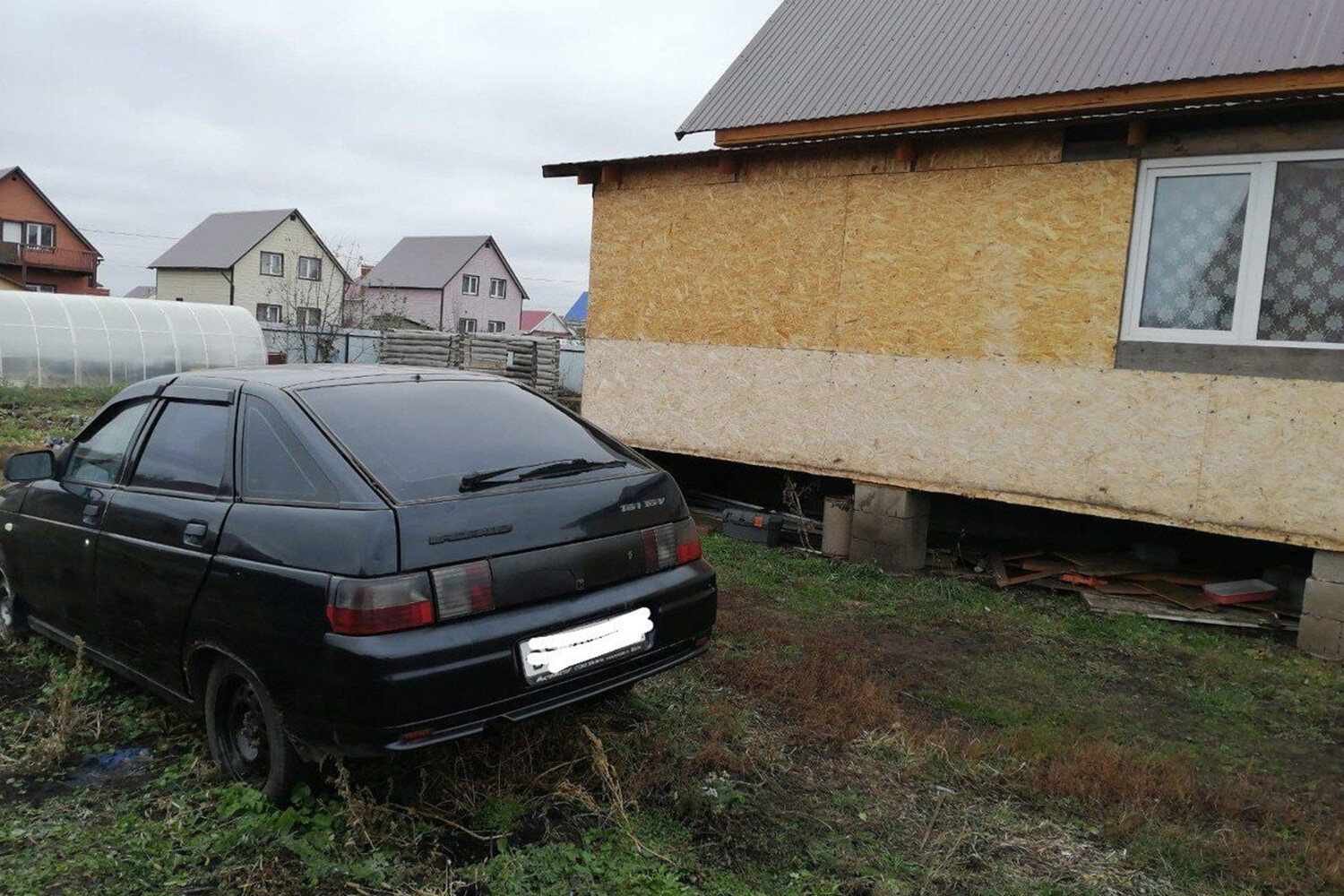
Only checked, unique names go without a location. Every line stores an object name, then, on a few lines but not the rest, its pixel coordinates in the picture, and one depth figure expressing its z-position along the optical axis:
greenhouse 21.59
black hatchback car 2.94
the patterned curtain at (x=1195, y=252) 6.43
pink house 56.56
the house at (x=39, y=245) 45.16
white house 49.09
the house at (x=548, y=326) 71.81
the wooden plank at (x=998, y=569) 7.36
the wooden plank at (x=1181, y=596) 6.67
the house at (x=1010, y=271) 6.21
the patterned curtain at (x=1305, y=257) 6.09
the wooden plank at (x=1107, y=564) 7.24
